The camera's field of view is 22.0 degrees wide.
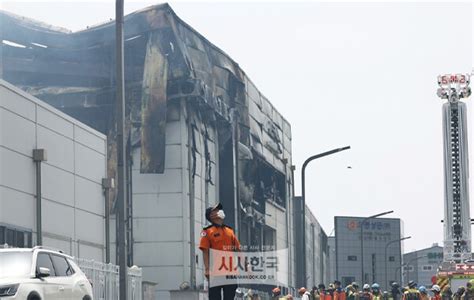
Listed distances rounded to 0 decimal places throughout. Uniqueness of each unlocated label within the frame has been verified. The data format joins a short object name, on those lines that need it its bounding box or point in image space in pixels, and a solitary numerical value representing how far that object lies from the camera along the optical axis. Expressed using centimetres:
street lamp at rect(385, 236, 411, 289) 10419
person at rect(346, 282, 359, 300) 3681
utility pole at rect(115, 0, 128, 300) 2531
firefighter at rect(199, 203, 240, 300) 1628
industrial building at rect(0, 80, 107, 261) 3391
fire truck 4512
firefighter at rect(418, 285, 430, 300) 2989
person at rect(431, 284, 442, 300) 3115
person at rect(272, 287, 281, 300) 3125
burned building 5353
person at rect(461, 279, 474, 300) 3394
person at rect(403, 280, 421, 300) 2933
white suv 1786
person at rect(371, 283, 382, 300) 3331
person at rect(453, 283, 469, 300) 3572
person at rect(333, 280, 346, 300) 3619
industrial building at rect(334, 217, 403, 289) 10456
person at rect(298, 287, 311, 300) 3239
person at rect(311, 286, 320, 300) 3806
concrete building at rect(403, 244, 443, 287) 14550
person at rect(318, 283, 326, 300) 3784
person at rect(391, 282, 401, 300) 3734
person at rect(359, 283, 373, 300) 3478
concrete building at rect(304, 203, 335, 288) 9159
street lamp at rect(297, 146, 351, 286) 4511
